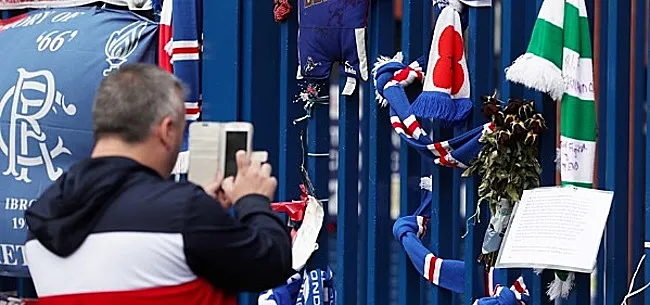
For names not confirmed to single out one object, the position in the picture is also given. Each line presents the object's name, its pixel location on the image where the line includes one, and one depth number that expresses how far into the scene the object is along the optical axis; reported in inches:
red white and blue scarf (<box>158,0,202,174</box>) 372.2
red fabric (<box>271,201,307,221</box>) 357.4
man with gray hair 229.8
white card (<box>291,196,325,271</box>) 348.8
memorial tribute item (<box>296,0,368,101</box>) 338.0
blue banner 390.3
